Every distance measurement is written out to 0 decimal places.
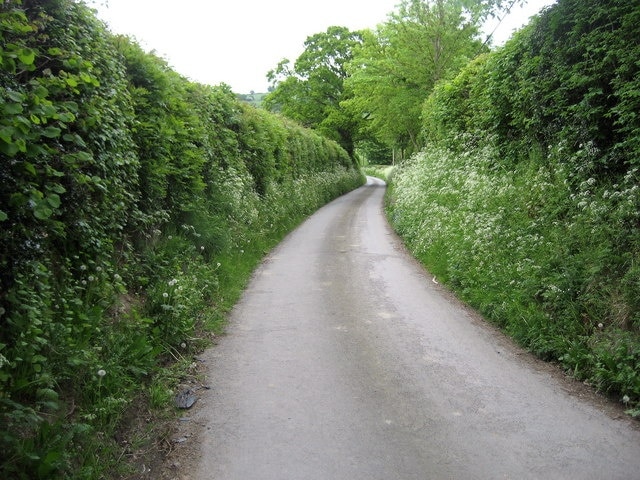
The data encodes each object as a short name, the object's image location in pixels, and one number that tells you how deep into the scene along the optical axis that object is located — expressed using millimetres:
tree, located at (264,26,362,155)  40531
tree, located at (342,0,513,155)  20844
